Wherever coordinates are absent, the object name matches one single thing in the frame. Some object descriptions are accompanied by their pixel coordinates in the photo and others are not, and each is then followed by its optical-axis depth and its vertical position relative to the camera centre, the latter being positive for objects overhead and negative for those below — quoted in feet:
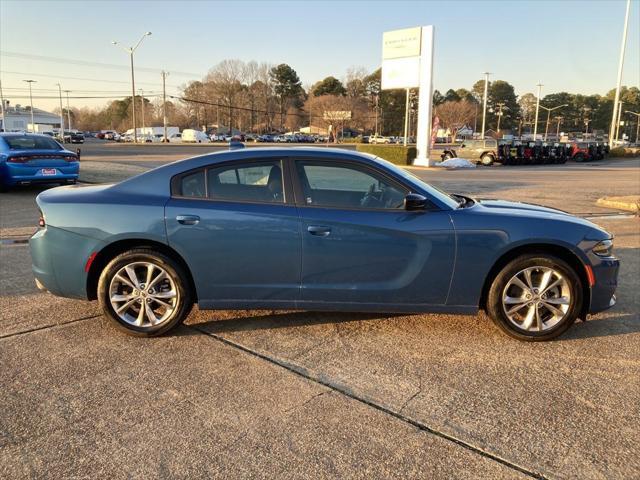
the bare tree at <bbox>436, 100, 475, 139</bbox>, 313.73 +21.42
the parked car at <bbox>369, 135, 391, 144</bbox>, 270.05 +3.59
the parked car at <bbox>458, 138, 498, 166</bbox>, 107.96 -0.38
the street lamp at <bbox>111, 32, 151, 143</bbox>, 162.09 +22.05
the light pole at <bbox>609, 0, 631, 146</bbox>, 134.14 +29.29
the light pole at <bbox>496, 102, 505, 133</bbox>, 370.43 +29.92
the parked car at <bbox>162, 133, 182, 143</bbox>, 255.82 +2.18
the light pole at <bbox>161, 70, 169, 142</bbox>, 222.95 +24.93
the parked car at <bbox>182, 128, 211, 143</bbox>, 254.88 +3.25
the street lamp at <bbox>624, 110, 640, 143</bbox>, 394.73 +22.32
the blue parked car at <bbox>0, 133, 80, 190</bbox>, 37.76 -1.66
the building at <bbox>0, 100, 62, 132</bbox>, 392.06 +18.55
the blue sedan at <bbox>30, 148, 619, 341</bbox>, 12.44 -2.56
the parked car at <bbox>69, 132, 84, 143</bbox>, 215.92 +0.84
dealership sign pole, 103.96 +17.26
